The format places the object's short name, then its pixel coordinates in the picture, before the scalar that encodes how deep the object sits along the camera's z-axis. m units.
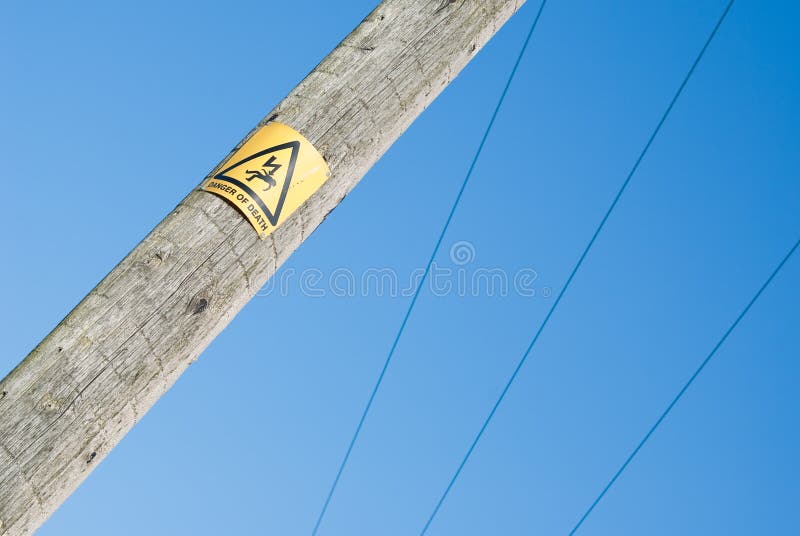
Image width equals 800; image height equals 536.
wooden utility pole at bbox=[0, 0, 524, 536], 1.49
